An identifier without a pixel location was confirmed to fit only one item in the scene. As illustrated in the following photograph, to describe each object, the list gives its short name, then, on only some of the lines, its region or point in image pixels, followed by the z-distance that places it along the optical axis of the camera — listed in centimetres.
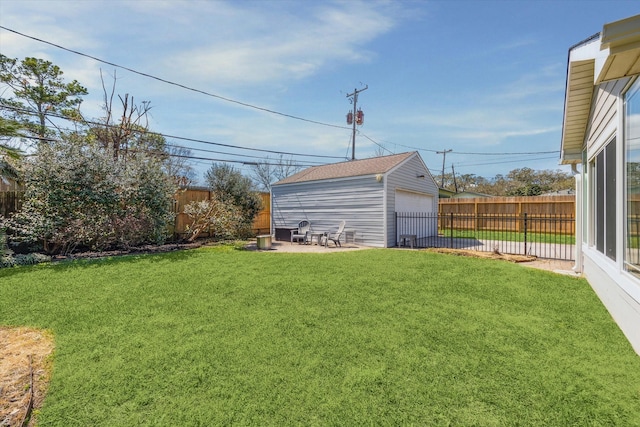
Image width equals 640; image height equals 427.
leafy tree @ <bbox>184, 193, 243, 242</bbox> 1111
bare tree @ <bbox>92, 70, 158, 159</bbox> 1533
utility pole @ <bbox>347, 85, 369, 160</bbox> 2017
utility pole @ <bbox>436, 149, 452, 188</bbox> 3472
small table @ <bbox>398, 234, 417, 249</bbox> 1055
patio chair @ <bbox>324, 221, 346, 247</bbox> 1129
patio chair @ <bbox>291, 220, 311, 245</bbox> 1257
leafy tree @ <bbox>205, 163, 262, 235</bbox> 1221
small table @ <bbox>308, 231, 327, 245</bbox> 1166
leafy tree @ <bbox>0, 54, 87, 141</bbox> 1584
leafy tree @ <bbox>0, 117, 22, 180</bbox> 783
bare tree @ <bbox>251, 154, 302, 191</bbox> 3541
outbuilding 1120
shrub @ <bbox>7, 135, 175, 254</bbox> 774
